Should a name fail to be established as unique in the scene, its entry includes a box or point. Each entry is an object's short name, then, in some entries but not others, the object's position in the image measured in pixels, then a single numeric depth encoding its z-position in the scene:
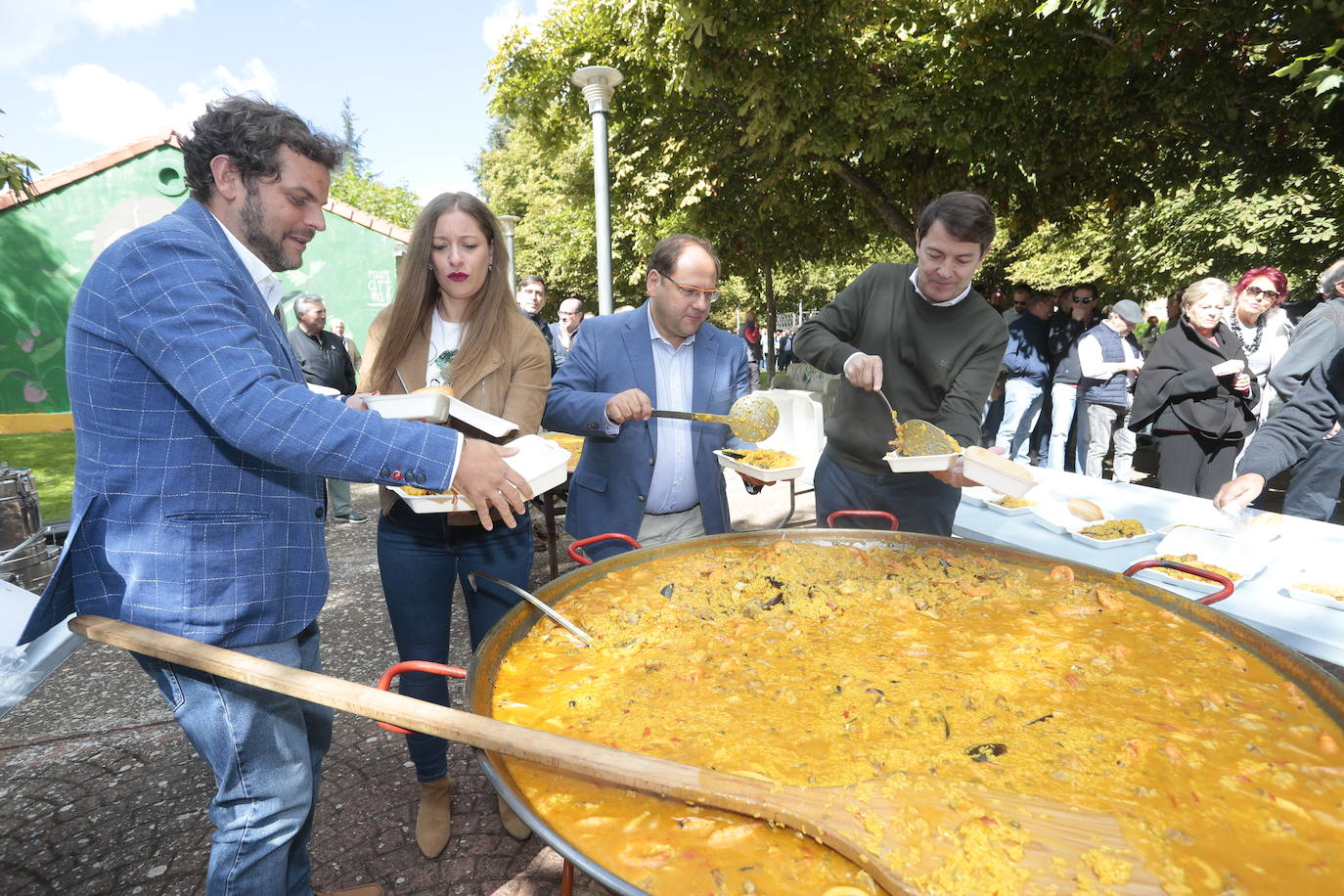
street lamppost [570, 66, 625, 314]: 7.42
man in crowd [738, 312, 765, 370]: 21.16
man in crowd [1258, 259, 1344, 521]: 3.90
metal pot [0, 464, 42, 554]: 3.40
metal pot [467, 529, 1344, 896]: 1.16
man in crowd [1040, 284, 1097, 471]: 7.98
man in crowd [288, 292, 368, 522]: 6.29
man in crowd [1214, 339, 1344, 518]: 2.75
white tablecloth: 2.29
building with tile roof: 11.67
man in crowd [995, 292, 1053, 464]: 8.31
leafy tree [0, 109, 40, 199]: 6.16
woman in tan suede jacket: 2.35
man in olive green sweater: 2.91
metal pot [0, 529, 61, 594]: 3.20
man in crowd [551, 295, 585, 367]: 8.92
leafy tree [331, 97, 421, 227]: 35.47
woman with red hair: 5.70
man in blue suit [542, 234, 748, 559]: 2.82
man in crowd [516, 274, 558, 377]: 7.96
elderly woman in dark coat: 4.46
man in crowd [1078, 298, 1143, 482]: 7.46
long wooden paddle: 1.13
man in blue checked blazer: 1.40
